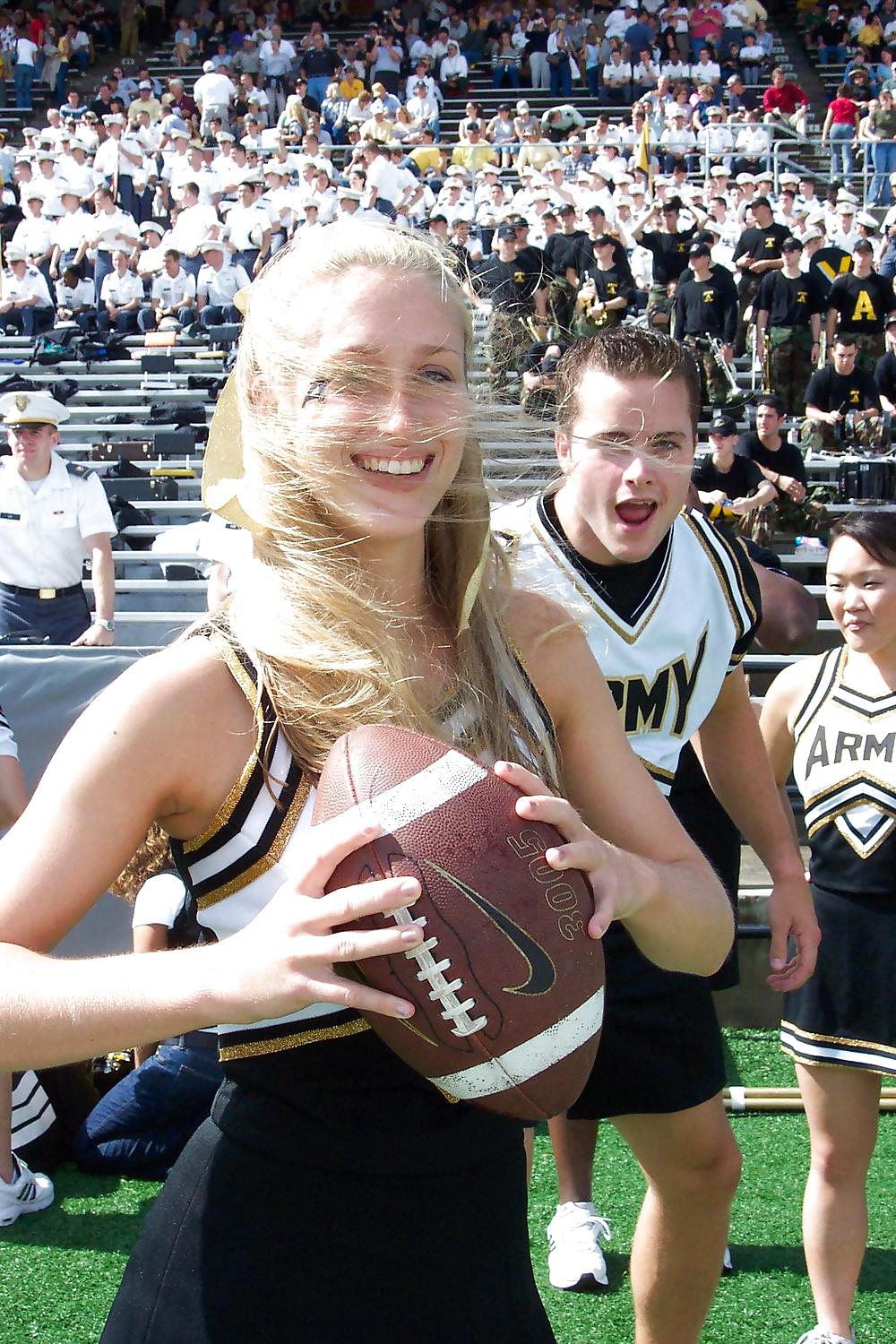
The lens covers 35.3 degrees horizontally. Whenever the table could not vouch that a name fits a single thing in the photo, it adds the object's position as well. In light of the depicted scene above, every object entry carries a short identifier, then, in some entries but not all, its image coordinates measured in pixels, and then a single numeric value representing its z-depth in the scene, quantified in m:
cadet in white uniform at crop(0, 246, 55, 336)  14.97
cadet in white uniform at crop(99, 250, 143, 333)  15.02
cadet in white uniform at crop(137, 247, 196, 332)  14.77
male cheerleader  2.51
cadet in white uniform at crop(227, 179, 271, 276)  15.27
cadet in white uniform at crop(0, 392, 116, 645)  7.10
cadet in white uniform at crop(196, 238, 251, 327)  14.66
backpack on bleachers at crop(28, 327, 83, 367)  13.92
